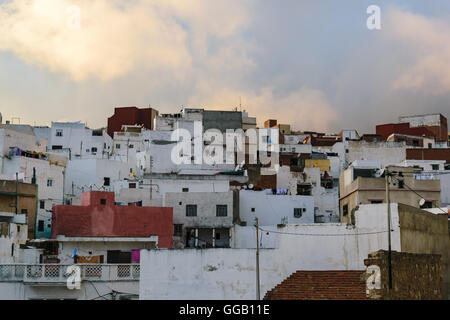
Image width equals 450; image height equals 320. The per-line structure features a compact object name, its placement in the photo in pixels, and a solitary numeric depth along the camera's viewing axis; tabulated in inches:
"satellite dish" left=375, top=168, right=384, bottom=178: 1501.2
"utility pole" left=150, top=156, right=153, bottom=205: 1683.7
